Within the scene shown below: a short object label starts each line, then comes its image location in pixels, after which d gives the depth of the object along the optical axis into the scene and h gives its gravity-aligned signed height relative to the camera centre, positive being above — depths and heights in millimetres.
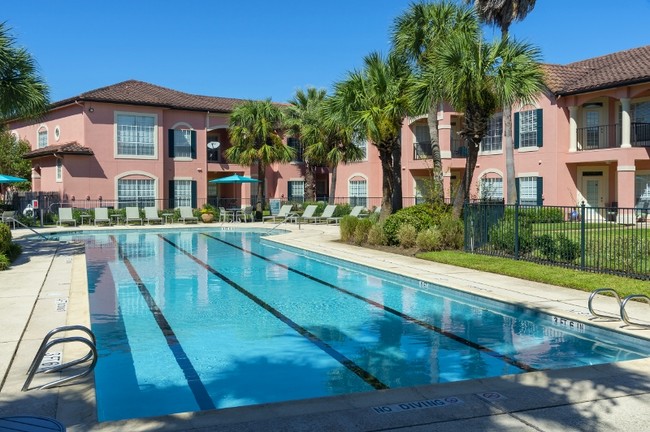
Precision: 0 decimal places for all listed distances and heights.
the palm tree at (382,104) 19625 +3302
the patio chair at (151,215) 32406 -395
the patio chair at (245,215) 34631 -480
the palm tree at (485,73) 16312 +3506
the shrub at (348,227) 21295 -754
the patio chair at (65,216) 30234 -371
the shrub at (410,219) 18578 -439
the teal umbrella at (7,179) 27775 +1382
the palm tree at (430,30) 20328 +5921
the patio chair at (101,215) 31469 -359
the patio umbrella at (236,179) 34719 +1559
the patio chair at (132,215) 32156 -384
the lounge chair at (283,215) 33566 -486
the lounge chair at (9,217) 26733 -356
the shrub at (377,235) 19547 -976
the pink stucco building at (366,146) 28219 +3051
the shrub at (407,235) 18125 -893
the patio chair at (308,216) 32562 -539
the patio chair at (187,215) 33125 -429
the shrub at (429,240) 17453 -1010
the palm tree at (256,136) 34188 +3960
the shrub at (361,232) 20672 -899
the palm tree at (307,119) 35562 +5205
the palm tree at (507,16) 26391 +8328
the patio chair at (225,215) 34250 -475
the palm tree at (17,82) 16531 +3514
